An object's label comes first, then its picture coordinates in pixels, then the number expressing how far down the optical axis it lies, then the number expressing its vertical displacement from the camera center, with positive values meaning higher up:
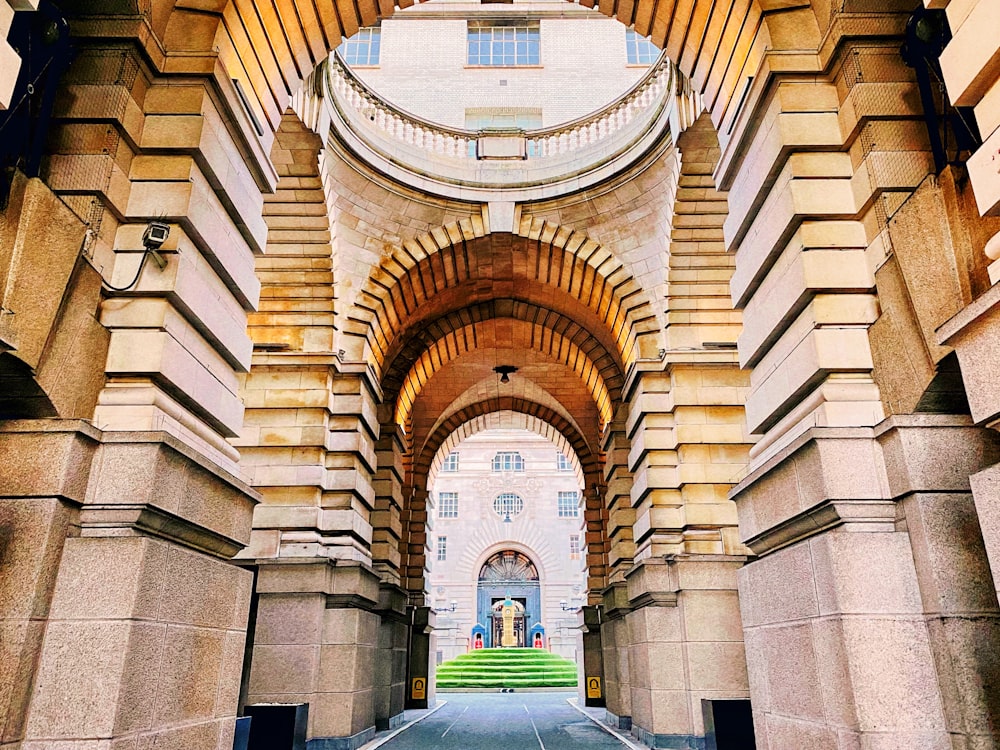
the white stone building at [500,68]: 22.69 +17.56
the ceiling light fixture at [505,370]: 22.94 +8.39
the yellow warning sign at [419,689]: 21.12 -1.17
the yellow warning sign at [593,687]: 21.66 -1.12
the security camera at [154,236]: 5.64 +3.04
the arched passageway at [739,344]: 4.56 +2.12
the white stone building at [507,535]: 44.62 +6.74
